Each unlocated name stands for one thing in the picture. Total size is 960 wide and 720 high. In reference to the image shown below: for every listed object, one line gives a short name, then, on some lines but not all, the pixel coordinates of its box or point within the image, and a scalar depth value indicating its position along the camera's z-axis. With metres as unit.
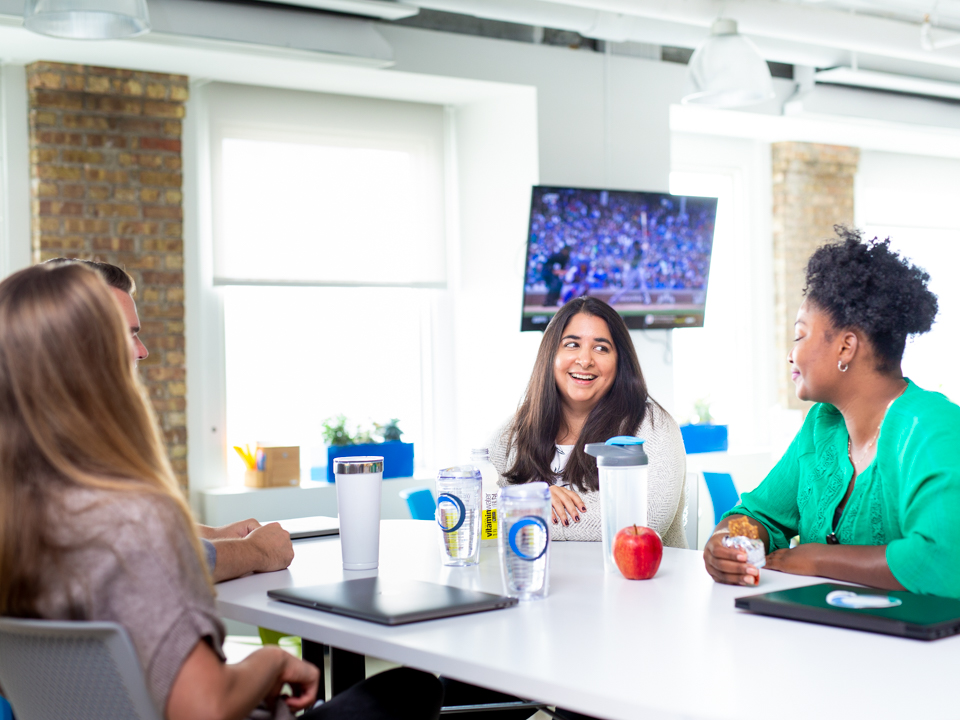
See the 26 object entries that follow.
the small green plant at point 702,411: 6.32
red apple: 1.83
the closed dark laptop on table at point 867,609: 1.39
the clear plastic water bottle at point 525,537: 1.63
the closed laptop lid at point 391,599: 1.53
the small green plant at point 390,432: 5.18
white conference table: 1.16
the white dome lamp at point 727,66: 4.03
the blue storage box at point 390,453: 4.95
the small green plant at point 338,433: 5.04
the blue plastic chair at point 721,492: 4.34
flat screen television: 5.09
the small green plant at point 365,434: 5.11
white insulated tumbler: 1.94
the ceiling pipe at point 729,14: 4.61
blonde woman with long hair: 1.22
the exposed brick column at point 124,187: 4.48
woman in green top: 1.77
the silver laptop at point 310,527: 2.50
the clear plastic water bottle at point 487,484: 2.10
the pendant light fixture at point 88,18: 2.87
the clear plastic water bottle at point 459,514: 1.94
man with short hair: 1.90
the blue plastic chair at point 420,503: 3.52
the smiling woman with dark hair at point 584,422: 2.53
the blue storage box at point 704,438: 5.86
